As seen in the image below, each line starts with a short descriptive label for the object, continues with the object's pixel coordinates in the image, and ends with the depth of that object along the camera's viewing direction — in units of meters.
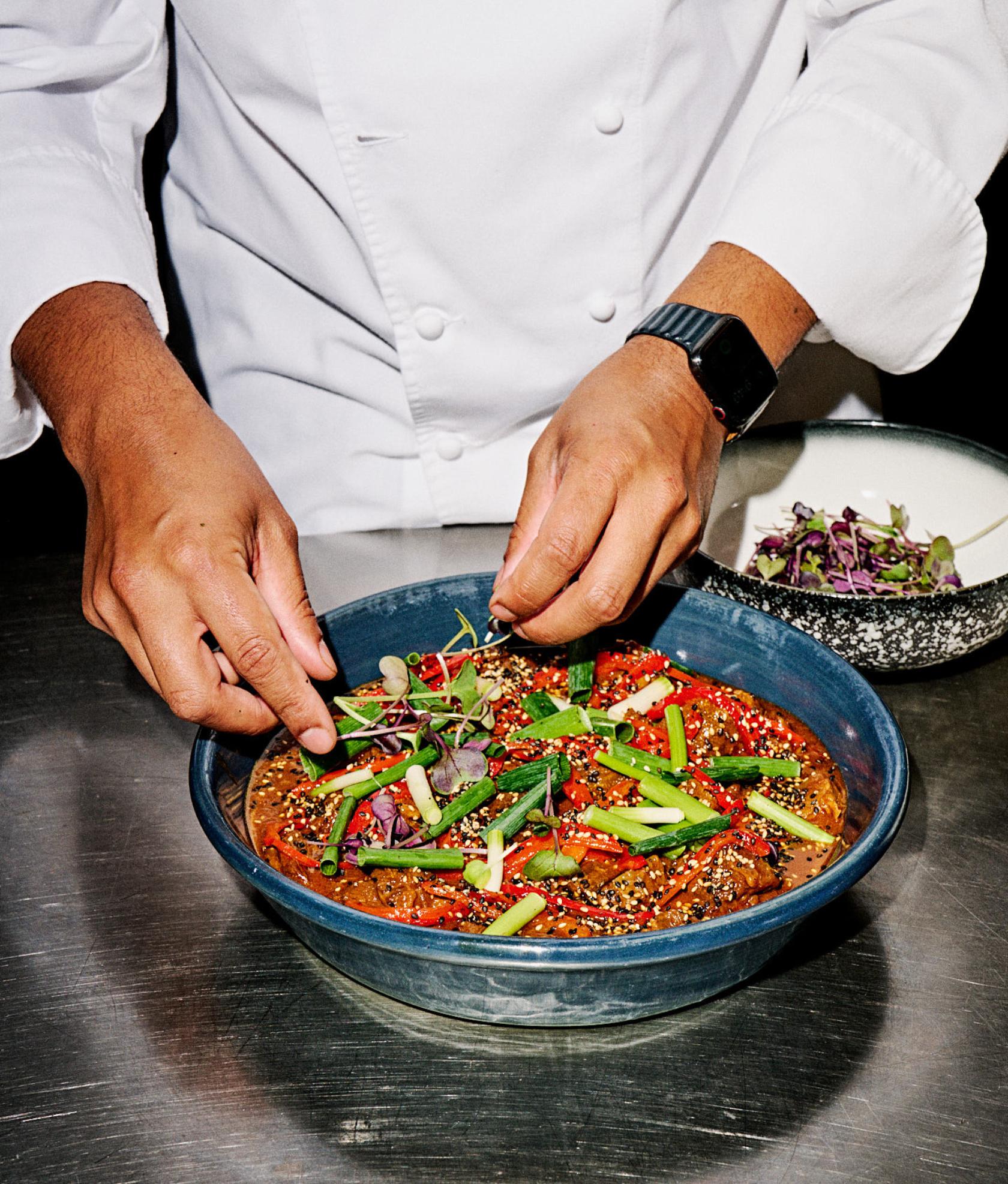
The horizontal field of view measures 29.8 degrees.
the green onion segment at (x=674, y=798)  0.75
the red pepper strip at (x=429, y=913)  0.72
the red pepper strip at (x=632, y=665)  0.83
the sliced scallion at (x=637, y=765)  0.77
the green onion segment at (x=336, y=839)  0.74
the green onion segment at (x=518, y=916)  0.71
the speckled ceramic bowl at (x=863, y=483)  0.93
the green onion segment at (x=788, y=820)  0.75
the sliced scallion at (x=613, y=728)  0.79
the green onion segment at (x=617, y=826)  0.74
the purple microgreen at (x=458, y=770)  0.78
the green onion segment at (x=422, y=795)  0.76
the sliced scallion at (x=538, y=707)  0.81
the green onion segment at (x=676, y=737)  0.78
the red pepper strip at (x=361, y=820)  0.77
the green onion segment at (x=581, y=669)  0.82
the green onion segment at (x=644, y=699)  0.81
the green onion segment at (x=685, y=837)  0.74
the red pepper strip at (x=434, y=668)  0.84
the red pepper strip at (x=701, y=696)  0.81
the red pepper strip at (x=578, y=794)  0.77
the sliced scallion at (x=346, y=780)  0.78
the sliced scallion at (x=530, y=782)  0.75
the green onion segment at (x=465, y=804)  0.75
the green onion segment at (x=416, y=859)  0.74
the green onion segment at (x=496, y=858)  0.73
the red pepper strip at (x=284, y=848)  0.75
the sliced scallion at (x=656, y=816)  0.75
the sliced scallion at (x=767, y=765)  0.77
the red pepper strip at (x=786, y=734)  0.80
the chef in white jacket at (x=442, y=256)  0.78
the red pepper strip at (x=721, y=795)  0.76
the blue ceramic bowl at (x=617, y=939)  0.66
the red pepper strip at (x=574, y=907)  0.72
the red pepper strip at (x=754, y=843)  0.74
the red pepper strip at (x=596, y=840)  0.74
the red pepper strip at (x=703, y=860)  0.73
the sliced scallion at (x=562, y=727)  0.80
